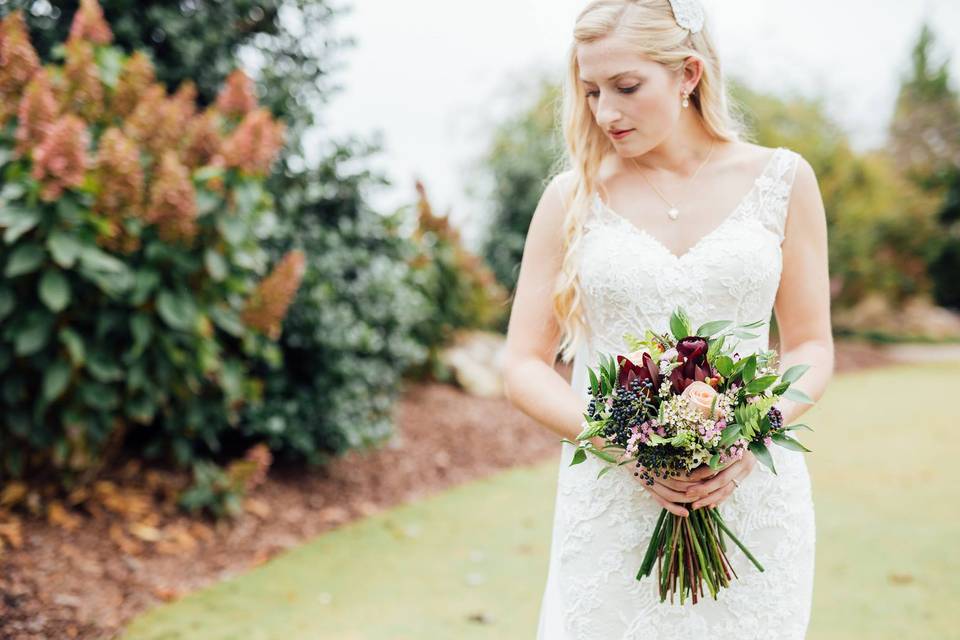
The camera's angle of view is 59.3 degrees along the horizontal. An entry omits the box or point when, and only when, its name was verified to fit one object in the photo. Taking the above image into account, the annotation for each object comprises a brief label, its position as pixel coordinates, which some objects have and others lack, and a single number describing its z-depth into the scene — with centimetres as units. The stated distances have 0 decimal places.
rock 903
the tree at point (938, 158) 2472
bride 218
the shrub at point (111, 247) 378
